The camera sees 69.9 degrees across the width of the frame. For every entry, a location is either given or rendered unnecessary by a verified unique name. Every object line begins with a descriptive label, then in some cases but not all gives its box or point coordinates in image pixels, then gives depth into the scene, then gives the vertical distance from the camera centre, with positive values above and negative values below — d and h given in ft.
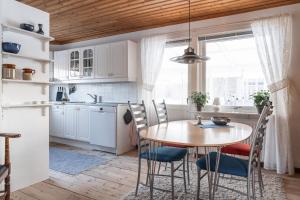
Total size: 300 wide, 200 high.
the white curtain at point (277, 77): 9.61 +1.00
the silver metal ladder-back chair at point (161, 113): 9.87 -0.66
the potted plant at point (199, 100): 11.32 -0.05
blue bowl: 7.30 +1.79
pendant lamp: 7.41 +1.45
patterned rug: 7.31 -3.32
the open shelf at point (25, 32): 7.34 +2.47
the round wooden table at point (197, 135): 5.52 -1.07
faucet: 15.56 +0.21
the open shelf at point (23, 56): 7.35 +1.55
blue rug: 10.05 -3.24
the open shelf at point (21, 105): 7.40 -0.24
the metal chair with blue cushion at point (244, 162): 5.96 -1.88
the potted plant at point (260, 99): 9.93 +0.00
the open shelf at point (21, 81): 7.38 +0.65
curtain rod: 10.65 +3.86
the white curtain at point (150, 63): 12.92 +2.21
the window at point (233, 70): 11.02 +1.55
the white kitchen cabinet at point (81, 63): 14.84 +2.57
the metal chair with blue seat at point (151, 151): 6.99 -1.80
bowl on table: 8.36 -0.85
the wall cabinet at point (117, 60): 13.32 +2.47
